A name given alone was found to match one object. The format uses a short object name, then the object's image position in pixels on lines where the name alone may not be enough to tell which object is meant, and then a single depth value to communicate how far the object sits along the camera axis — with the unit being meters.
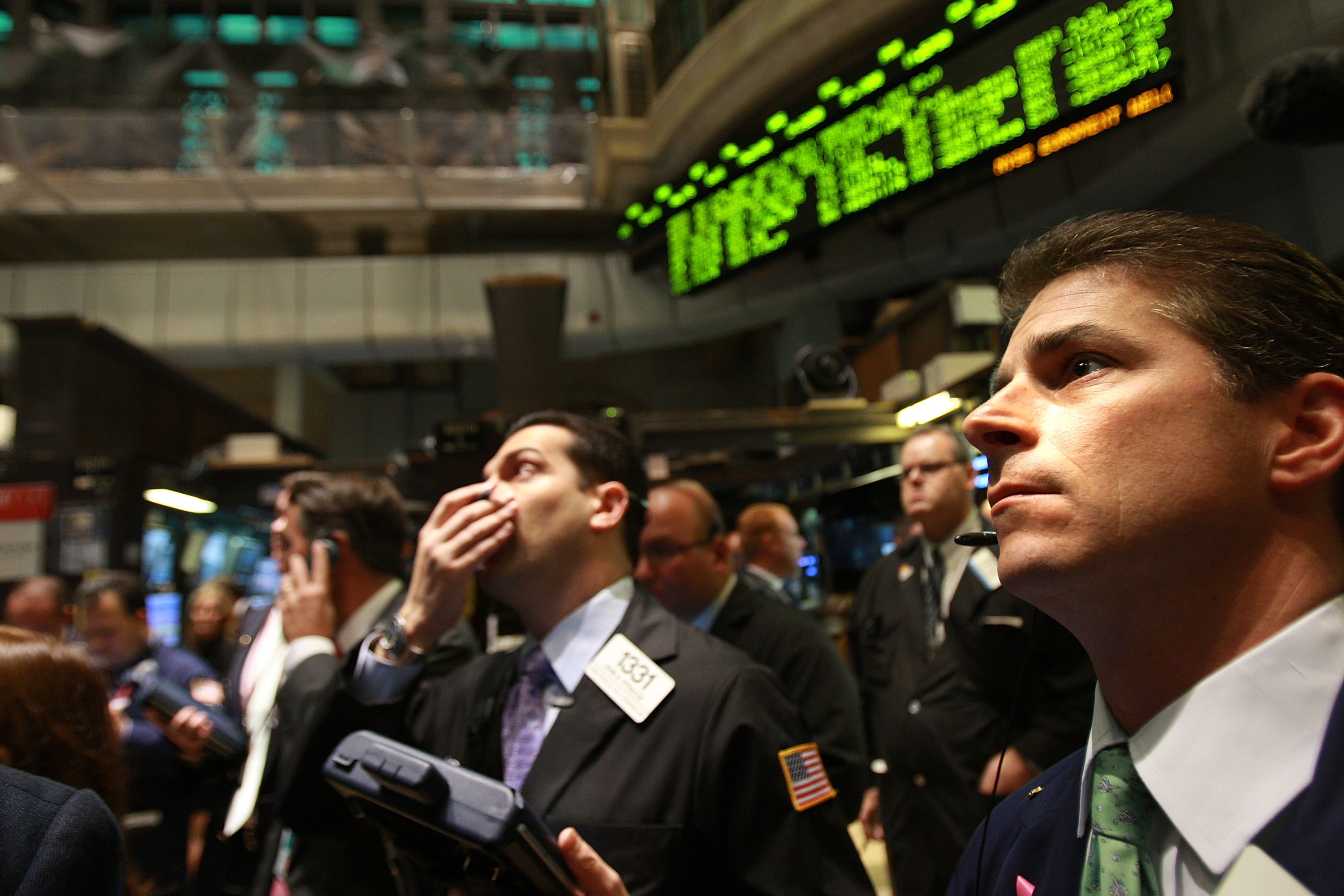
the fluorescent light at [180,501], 5.04
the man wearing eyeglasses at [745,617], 2.28
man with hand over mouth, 1.22
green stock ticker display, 3.05
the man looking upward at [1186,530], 0.60
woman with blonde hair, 4.21
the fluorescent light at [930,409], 2.65
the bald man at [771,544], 3.51
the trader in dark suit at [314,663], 1.57
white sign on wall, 4.14
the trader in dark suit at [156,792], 2.69
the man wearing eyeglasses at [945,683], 1.88
